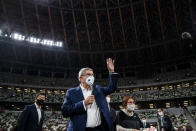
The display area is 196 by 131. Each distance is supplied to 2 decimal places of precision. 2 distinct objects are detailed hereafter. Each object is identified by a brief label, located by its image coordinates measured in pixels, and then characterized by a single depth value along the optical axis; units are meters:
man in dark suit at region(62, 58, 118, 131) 3.48
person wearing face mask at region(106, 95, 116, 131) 5.17
